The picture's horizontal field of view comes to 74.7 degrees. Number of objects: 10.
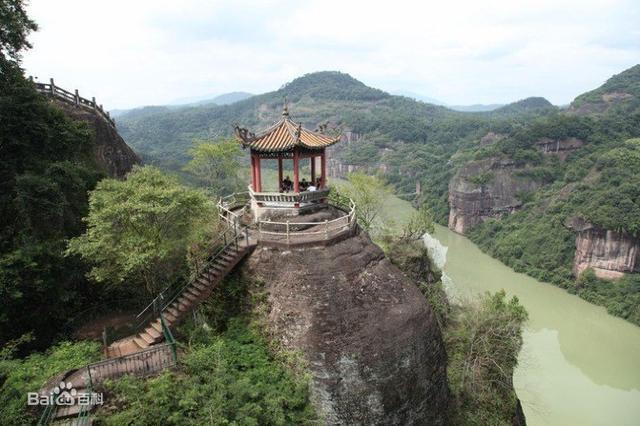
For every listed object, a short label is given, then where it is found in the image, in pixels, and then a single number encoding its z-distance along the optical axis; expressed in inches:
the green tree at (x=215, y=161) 1286.9
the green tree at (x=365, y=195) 1226.0
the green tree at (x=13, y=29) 589.0
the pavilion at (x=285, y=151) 585.3
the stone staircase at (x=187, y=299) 466.3
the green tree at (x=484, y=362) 643.5
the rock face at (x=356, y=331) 469.1
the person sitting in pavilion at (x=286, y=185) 648.4
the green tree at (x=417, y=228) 1178.6
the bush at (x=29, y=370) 357.1
